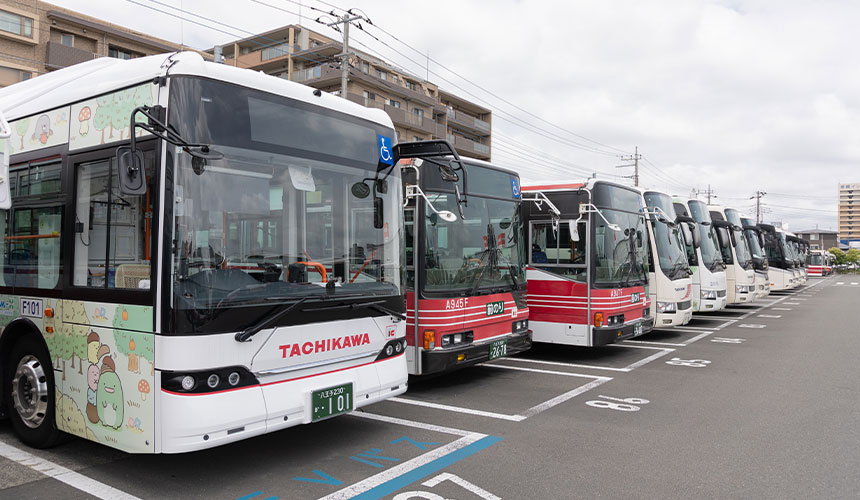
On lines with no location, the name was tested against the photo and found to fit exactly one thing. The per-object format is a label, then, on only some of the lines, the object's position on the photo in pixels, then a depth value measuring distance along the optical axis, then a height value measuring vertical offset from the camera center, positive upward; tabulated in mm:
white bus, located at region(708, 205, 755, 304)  18266 -124
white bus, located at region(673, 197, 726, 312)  15086 -76
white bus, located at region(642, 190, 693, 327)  12352 -144
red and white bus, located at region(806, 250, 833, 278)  59375 -413
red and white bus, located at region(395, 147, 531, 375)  7059 -112
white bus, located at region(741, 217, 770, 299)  21203 +300
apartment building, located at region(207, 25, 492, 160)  44250 +15192
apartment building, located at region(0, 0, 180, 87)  29578 +12225
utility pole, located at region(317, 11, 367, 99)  21750 +8760
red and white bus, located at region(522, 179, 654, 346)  9477 -27
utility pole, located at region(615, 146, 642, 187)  51094 +8368
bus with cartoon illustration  3990 +43
